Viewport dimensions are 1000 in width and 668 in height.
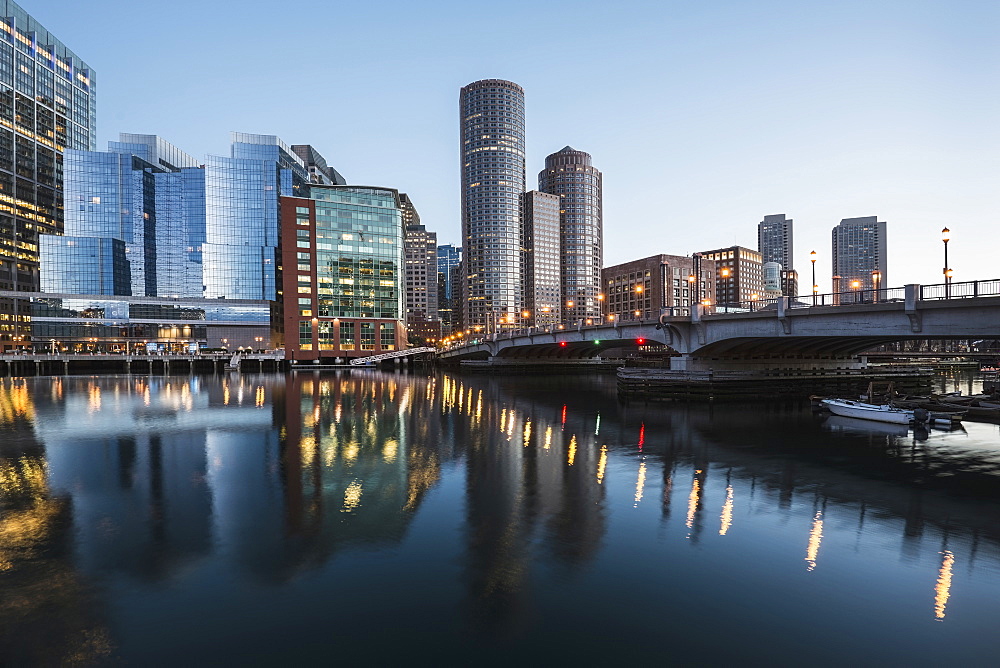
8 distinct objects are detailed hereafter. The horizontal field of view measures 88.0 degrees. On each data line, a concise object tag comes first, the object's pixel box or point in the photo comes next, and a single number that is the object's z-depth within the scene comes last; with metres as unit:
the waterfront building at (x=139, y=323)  155.25
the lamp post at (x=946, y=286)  30.41
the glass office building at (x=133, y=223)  171.00
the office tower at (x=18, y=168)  179.62
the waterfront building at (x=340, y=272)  133.25
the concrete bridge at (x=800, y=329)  30.80
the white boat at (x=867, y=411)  35.56
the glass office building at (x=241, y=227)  174.88
